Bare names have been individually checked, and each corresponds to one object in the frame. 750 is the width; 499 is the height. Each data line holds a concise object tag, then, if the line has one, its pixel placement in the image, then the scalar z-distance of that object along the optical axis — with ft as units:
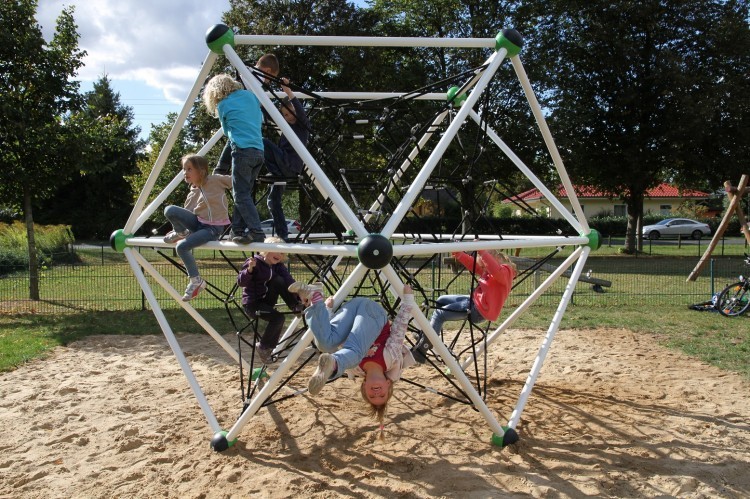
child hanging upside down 12.90
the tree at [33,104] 35.78
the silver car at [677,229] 112.27
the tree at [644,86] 68.95
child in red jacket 16.53
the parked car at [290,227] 67.29
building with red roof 140.26
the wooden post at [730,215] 41.47
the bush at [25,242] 58.80
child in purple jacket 17.56
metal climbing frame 12.74
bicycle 35.19
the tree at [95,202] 130.21
